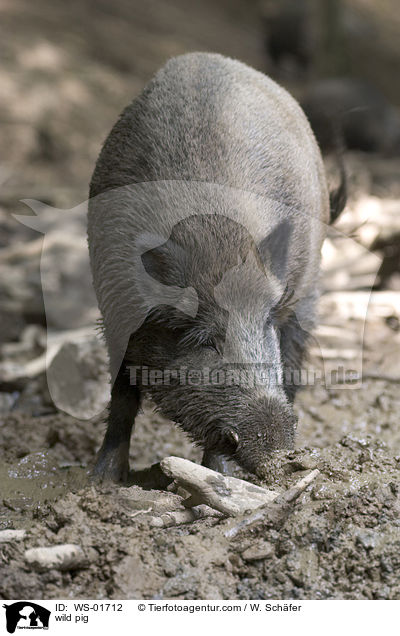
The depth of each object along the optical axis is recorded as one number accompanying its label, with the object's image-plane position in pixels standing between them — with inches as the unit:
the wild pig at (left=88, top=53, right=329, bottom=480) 231.9
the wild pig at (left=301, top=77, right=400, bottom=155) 856.9
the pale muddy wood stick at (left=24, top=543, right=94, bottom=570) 190.5
